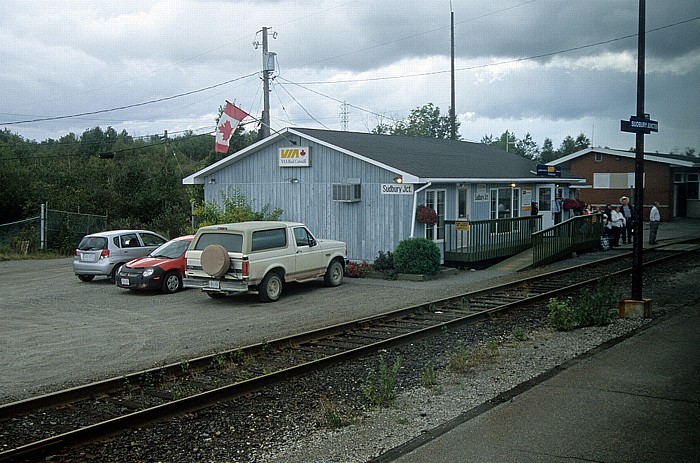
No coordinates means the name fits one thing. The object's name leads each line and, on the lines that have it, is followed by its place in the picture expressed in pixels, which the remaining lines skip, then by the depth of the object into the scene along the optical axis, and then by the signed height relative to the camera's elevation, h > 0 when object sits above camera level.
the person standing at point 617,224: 28.09 -0.49
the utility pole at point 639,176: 13.07 +0.66
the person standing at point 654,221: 28.58 -0.39
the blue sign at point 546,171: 29.58 +1.72
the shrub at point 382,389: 8.47 -2.13
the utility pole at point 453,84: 44.28 +8.27
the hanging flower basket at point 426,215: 21.77 -0.08
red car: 18.12 -1.46
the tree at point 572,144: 92.44 +9.47
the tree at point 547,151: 88.20 +8.75
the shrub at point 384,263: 21.70 -1.54
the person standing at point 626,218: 28.88 -0.27
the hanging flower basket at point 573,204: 31.45 +0.34
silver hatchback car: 20.45 -1.14
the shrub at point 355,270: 21.48 -1.74
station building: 22.28 +0.96
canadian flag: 27.59 +3.53
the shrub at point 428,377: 9.23 -2.15
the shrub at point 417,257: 20.64 -1.29
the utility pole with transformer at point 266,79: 29.89 +5.89
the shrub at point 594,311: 12.90 -1.81
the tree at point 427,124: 79.75 +9.92
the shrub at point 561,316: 12.70 -1.87
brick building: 42.41 +2.05
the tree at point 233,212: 23.88 +0.04
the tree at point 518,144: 100.79 +10.18
